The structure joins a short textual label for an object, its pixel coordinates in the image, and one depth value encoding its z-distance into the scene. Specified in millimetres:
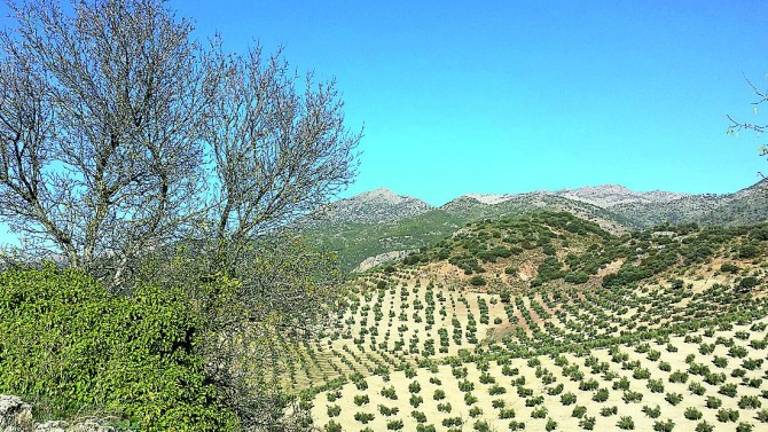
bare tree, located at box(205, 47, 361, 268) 13898
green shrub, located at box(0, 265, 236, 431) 8398
